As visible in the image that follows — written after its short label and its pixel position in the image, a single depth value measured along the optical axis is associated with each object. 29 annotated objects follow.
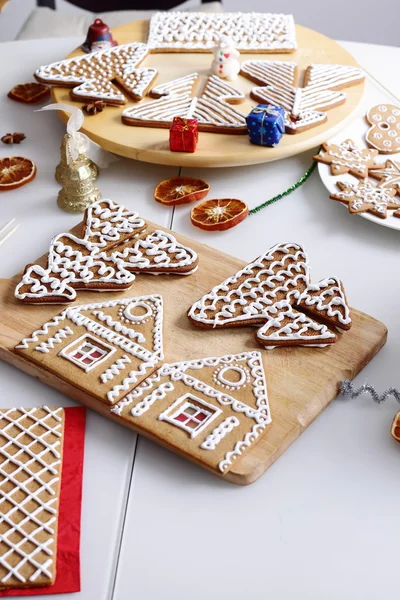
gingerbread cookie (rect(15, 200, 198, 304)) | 1.70
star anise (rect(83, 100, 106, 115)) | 2.19
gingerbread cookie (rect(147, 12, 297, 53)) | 2.50
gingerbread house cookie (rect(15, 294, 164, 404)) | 1.51
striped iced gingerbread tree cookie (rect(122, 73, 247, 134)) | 2.13
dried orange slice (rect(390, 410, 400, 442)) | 1.46
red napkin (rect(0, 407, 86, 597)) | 1.24
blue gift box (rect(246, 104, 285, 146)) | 2.02
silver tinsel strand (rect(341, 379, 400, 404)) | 1.53
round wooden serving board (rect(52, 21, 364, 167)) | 2.06
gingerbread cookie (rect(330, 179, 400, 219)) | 1.94
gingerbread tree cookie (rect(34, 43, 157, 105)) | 2.24
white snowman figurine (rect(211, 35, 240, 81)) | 2.31
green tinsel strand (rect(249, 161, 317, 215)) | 2.03
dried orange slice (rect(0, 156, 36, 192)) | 2.12
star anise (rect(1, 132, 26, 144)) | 2.29
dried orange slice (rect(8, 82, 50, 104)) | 2.47
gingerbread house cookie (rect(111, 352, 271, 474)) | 1.39
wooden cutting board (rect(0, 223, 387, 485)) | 1.43
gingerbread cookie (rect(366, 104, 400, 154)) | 2.17
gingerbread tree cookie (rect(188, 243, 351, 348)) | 1.58
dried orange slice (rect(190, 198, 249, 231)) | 1.96
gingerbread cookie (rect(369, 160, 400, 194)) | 2.03
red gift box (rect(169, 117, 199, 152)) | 2.02
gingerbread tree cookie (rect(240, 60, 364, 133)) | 2.16
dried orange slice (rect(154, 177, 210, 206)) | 2.03
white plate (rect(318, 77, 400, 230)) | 1.94
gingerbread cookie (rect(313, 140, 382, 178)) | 2.07
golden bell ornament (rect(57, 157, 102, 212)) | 2.00
